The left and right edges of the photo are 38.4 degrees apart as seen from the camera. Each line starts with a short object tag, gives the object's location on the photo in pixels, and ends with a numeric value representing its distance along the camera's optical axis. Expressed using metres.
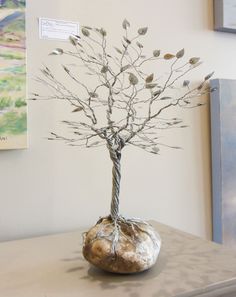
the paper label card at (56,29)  1.12
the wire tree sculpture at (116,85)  1.15
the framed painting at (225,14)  1.35
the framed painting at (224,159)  1.34
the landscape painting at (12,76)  1.06
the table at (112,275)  0.70
